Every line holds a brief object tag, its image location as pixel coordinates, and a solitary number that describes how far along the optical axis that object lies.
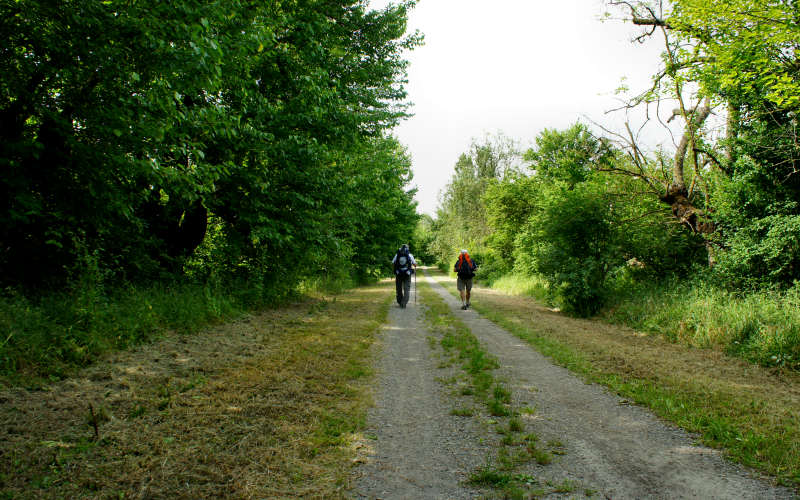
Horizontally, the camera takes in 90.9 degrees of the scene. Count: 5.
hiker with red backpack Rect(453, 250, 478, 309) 13.77
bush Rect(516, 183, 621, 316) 12.69
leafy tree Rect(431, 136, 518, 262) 38.91
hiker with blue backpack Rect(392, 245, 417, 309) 13.76
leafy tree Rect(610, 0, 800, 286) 9.12
